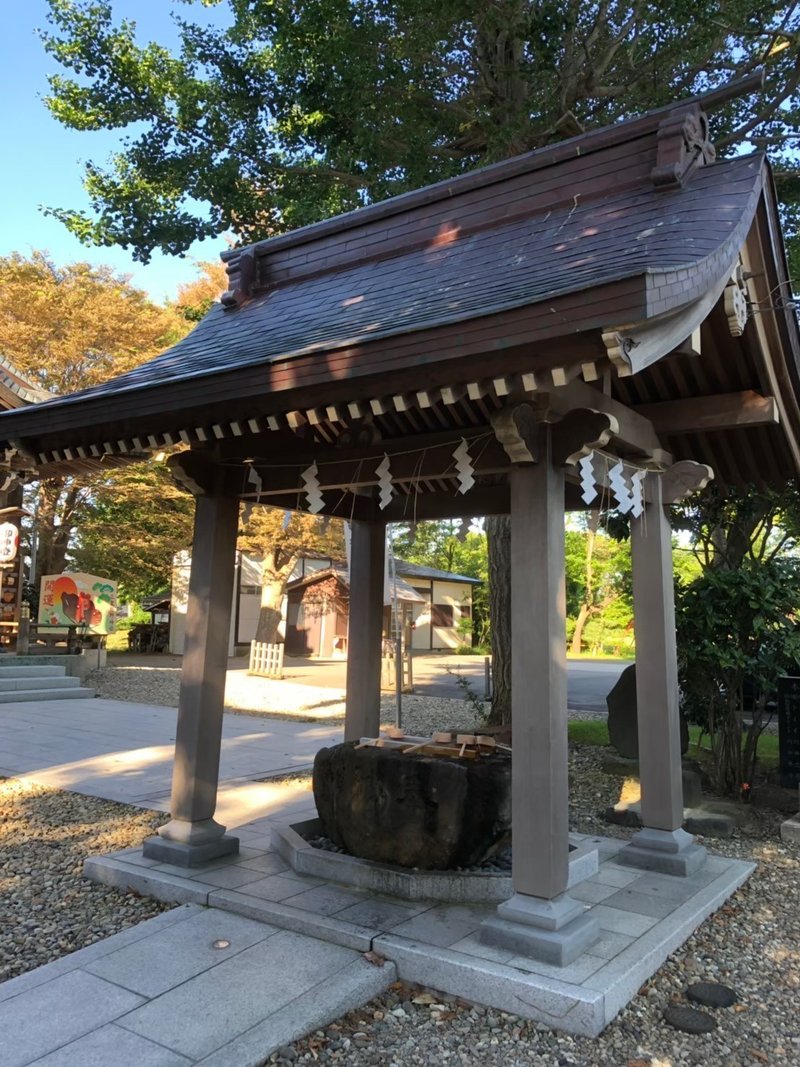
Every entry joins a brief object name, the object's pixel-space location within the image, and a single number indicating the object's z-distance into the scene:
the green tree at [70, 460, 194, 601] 16.88
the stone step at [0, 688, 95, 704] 12.49
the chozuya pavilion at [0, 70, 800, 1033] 3.05
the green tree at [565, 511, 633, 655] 32.06
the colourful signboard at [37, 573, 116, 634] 15.94
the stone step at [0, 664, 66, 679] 13.18
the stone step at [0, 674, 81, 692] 12.73
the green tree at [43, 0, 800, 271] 8.26
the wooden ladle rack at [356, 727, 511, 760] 4.41
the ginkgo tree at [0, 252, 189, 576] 16.23
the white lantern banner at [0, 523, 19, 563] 13.23
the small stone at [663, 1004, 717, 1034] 2.92
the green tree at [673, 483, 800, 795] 6.00
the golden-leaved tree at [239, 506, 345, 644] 18.62
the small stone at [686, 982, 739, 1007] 3.13
